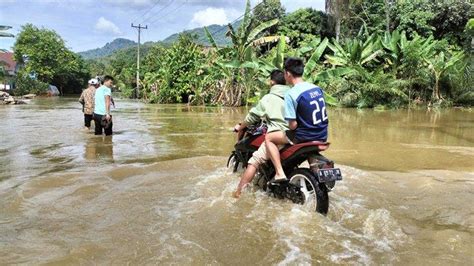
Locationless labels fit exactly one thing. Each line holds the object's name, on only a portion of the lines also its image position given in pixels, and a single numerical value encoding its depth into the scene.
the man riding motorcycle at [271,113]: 5.35
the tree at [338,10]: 30.44
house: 43.72
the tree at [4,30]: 38.97
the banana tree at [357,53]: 22.94
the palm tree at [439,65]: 22.09
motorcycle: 4.75
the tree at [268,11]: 35.84
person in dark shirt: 4.86
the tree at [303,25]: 33.47
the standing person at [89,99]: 12.32
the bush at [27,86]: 48.69
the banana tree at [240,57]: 23.89
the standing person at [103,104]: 11.21
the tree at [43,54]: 60.66
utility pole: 50.52
